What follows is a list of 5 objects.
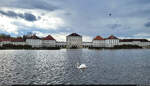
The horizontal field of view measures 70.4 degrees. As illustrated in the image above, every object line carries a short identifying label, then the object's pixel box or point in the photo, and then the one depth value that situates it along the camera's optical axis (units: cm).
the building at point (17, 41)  10732
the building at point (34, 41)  10908
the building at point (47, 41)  11473
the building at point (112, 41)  11363
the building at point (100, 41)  11715
